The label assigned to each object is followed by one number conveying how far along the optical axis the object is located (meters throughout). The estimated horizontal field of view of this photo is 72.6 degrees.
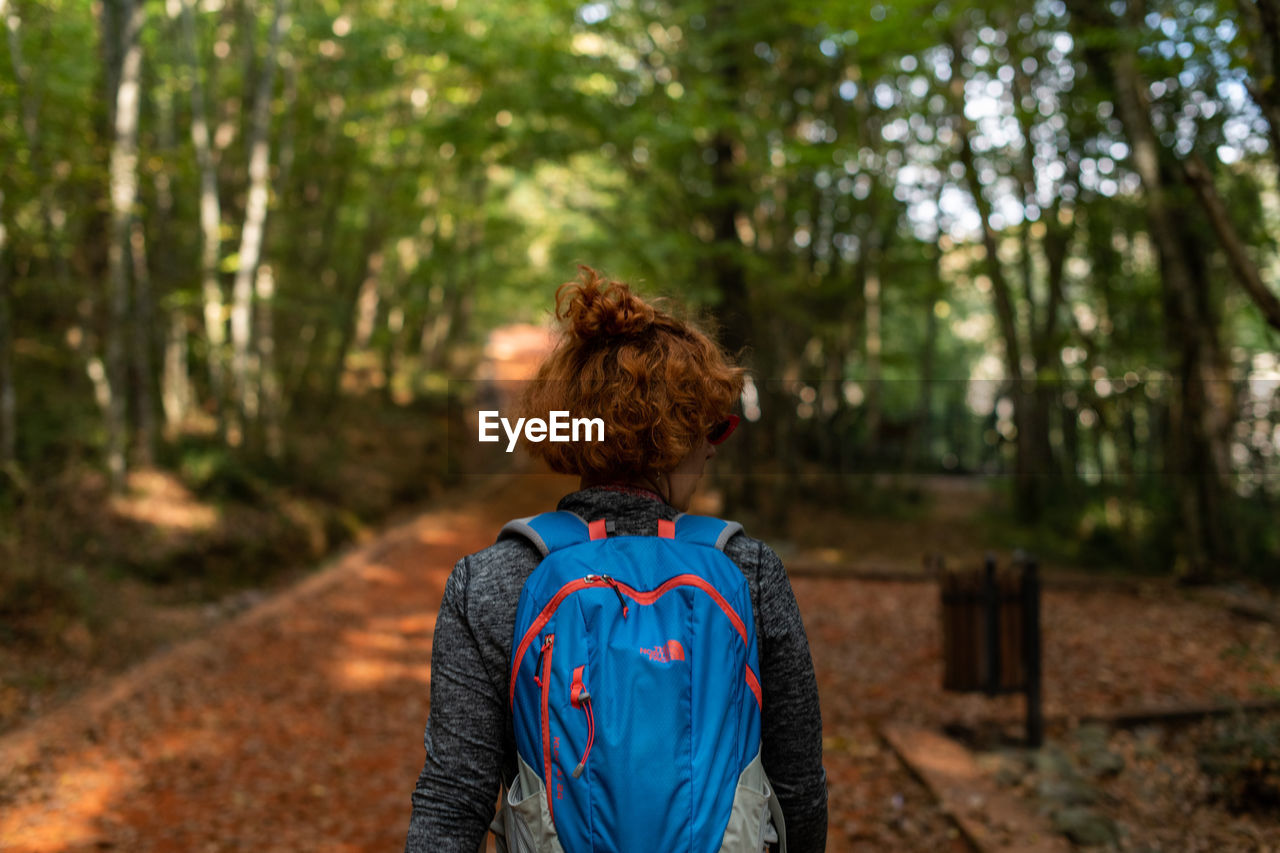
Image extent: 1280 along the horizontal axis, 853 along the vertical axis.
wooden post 4.96
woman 1.41
